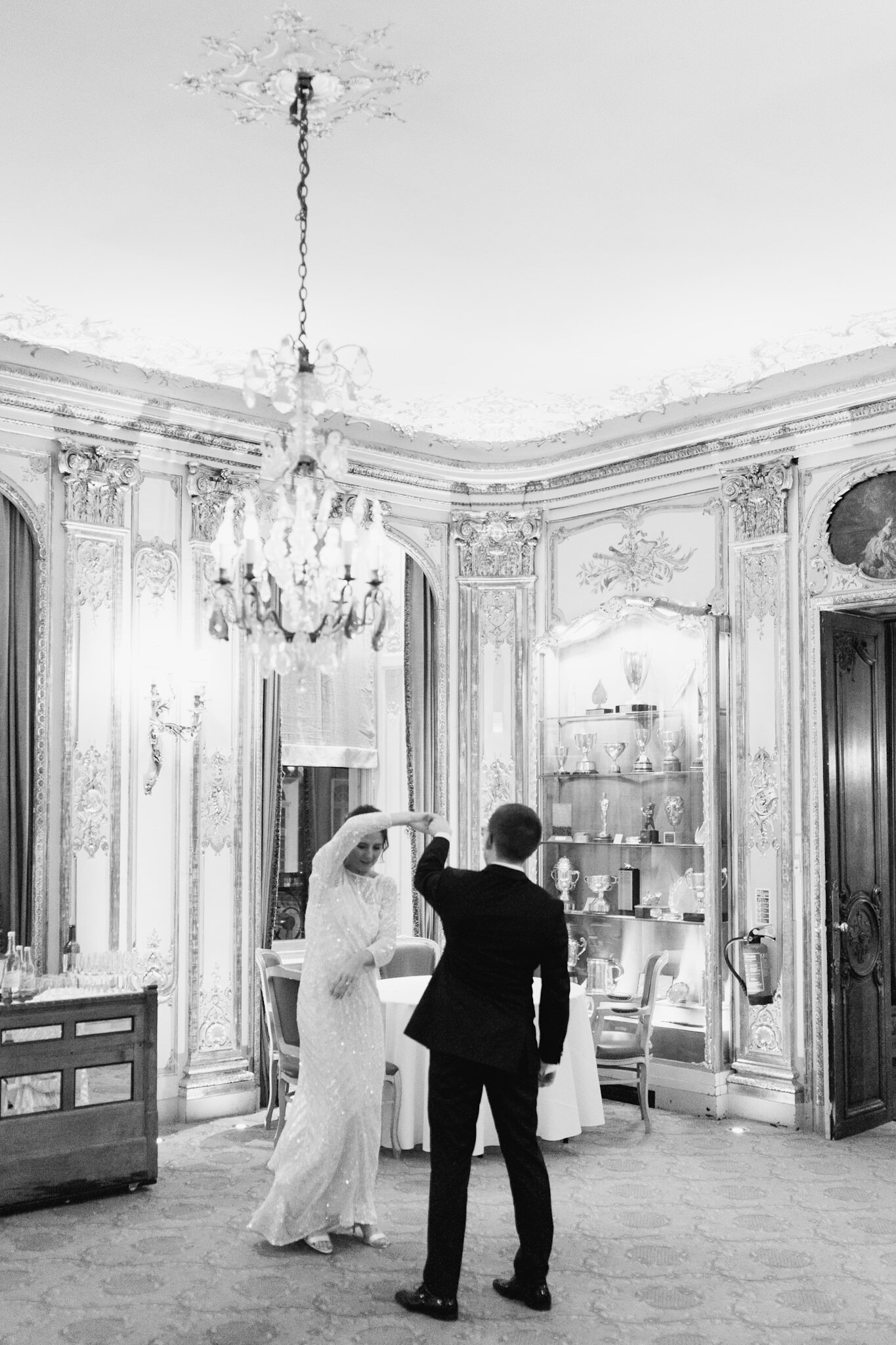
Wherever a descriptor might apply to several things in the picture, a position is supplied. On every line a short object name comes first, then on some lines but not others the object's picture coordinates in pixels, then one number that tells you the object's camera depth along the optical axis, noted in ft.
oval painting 21.03
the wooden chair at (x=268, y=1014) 20.57
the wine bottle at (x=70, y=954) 19.69
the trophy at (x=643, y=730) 24.66
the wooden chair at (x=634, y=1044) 21.25
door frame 21.12
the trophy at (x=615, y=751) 24.86
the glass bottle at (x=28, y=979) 17.21
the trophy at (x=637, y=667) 24.79
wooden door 20.95
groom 12.70
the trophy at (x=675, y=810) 23.86
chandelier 13.65
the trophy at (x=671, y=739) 24.06
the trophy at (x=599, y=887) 24.76
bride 14.87
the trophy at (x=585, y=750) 25.26
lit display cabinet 22.84
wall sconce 22.06
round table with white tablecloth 19.17
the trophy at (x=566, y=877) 25.38
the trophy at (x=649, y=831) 24.08
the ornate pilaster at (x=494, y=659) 26.30
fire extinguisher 21.67
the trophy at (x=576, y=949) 25.00
